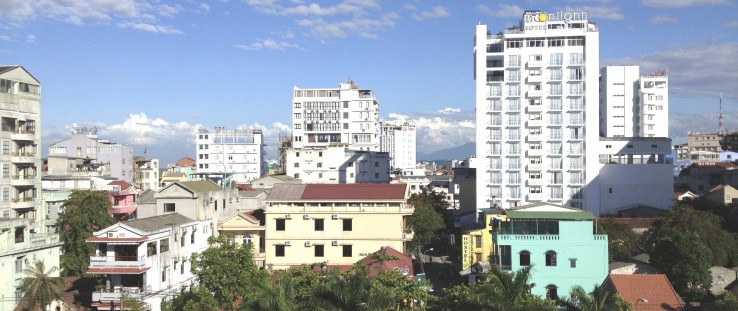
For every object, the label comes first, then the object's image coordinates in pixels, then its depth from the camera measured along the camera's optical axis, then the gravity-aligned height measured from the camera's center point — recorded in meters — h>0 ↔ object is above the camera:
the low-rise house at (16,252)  36.69 -5.20
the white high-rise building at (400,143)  184.00 +3.60
